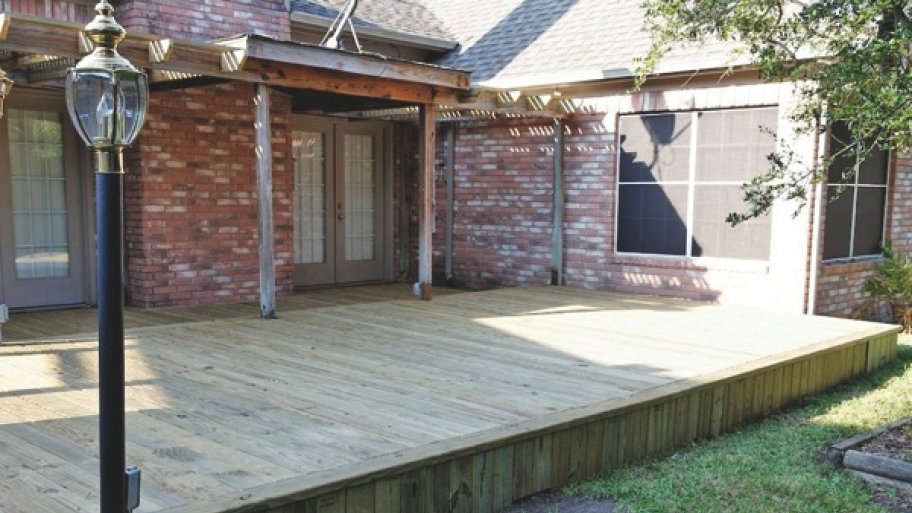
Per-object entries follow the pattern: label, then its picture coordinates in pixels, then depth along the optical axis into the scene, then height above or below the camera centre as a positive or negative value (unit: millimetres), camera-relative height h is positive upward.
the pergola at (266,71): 5582 +1012
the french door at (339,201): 9750 -102
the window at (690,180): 8070 +191
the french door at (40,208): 7270 -179
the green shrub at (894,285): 8484 -890
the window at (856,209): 8086 -90
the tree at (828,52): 4254 +886
